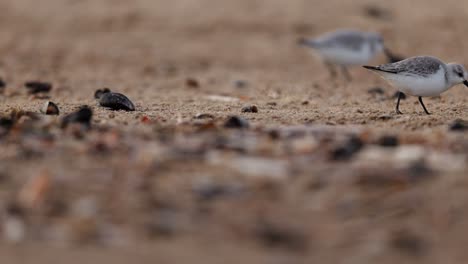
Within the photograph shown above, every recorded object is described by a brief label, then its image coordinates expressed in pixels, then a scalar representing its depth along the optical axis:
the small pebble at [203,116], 14.74
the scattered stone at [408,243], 9.03
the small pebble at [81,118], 13.05
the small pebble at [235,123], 12.94
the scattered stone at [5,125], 12.59
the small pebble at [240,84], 22.42
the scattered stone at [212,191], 9.88
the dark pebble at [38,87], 20.30
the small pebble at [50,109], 15.14
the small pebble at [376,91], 20.95
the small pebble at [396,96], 19.75
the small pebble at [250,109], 16.30
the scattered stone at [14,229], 9.35
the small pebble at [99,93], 18.37
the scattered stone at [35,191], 9.89
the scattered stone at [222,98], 19.14
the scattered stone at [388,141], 11.55
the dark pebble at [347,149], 10.91
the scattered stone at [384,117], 14.85
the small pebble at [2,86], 20.92
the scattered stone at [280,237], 9.03
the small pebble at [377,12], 30.42
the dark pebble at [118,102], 16.14
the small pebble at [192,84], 22.30
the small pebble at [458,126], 12.99
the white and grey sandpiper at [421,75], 16.33
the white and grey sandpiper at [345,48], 24.25
